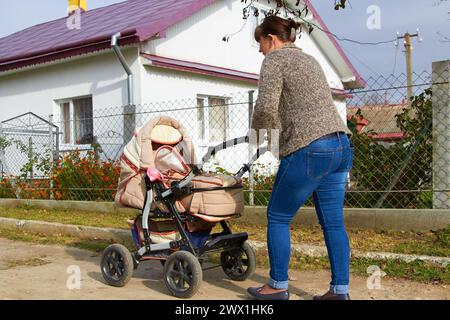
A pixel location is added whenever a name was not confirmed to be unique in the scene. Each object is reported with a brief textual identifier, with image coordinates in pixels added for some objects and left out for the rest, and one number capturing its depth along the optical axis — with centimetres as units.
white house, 1027
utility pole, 2885
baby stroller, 379
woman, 321
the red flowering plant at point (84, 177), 847
